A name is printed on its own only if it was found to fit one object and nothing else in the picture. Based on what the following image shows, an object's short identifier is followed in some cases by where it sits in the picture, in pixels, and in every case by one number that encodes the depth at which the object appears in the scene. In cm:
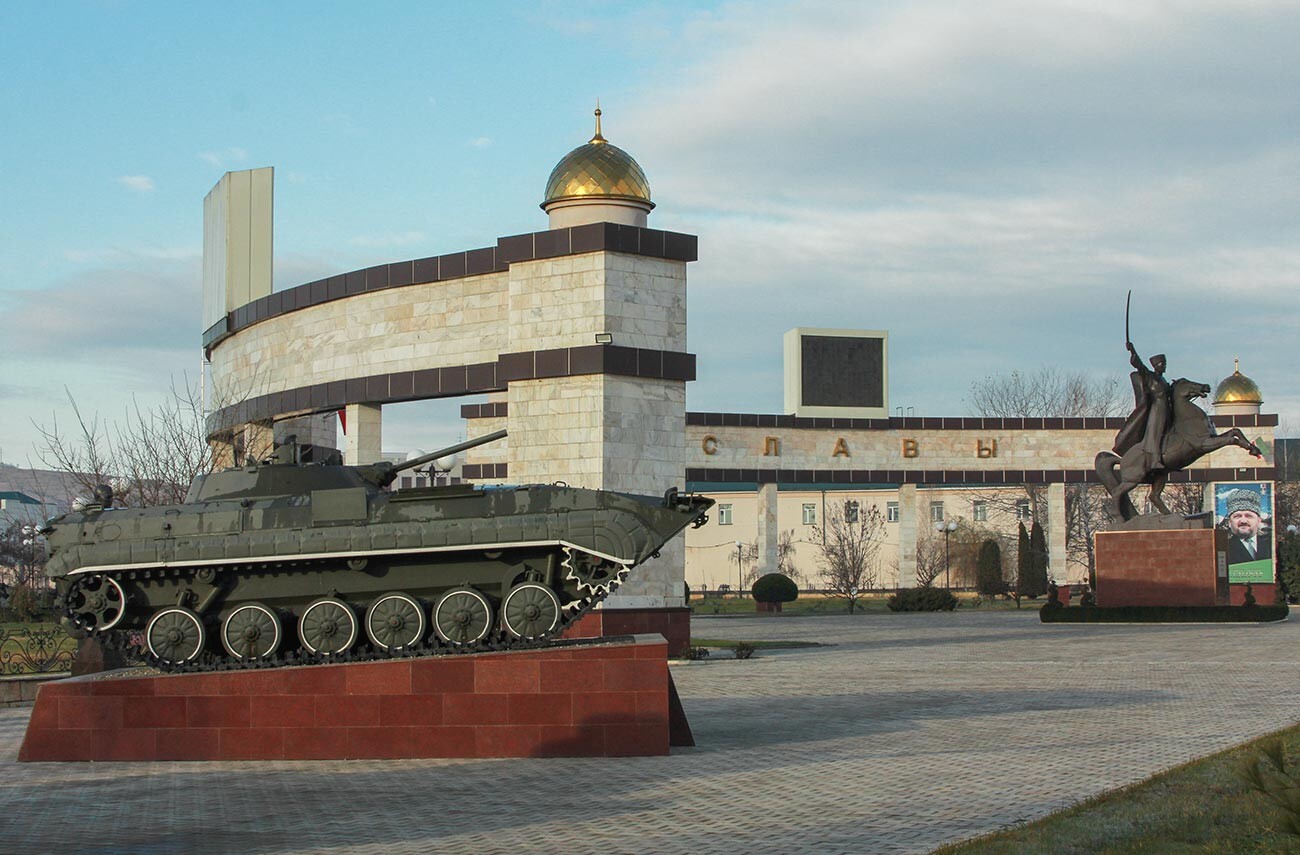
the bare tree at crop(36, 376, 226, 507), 3247
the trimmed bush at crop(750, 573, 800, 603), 5225
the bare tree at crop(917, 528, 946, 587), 7006
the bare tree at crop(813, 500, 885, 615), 7962
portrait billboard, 5350
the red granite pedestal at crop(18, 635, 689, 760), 1437
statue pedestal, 3866
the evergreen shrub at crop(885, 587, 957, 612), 5106
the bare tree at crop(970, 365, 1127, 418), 8038
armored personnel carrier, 1520
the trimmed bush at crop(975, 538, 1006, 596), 6250
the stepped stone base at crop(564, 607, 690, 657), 2461
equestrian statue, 3819
